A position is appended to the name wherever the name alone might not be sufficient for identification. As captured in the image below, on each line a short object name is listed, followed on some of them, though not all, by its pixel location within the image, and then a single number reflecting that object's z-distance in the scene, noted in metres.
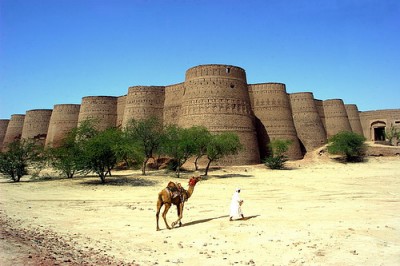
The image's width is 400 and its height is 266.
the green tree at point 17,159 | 18.98
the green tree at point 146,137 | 24.55
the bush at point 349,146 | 29.30
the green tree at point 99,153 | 18.30
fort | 28.11
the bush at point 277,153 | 26.28
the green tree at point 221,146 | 22.55
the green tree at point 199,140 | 22.31
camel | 8.19
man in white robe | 8.74
